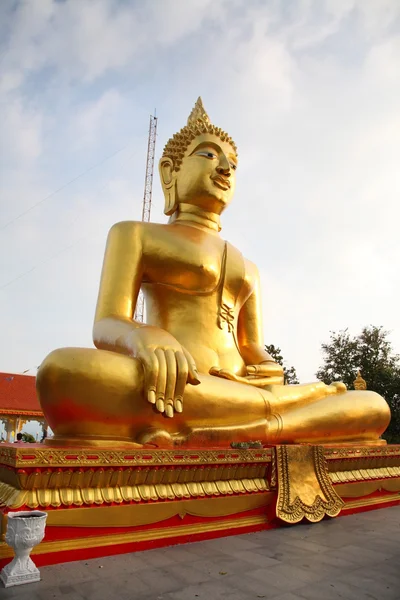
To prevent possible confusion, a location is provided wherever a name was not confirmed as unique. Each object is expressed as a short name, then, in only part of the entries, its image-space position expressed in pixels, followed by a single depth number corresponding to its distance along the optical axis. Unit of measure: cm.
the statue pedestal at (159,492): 294
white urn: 246
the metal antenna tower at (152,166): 2981
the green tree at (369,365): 2106
